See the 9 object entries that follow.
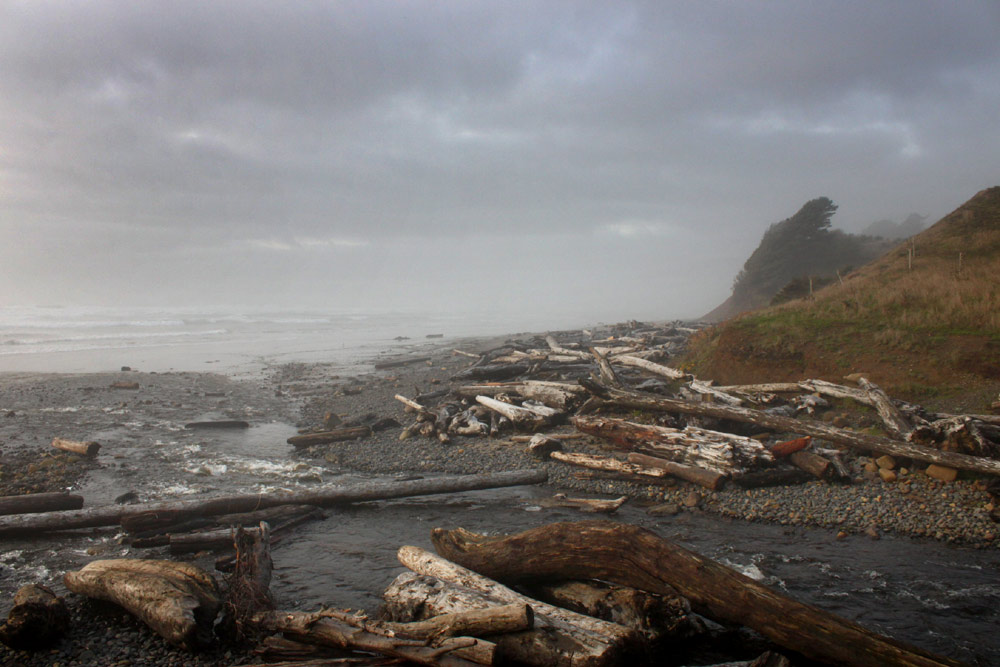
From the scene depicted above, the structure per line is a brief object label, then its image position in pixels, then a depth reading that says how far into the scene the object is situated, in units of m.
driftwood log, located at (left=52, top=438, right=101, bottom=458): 11.08
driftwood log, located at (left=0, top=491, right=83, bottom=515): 7.60
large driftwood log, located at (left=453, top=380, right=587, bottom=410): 13.03
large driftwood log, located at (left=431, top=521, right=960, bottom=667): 3.76
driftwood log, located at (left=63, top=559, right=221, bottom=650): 4.59
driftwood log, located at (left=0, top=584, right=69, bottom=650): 4.53
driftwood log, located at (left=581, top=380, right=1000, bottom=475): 7.89
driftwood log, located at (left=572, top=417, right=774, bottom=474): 8.73
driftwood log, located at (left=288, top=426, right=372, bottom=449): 12.64
